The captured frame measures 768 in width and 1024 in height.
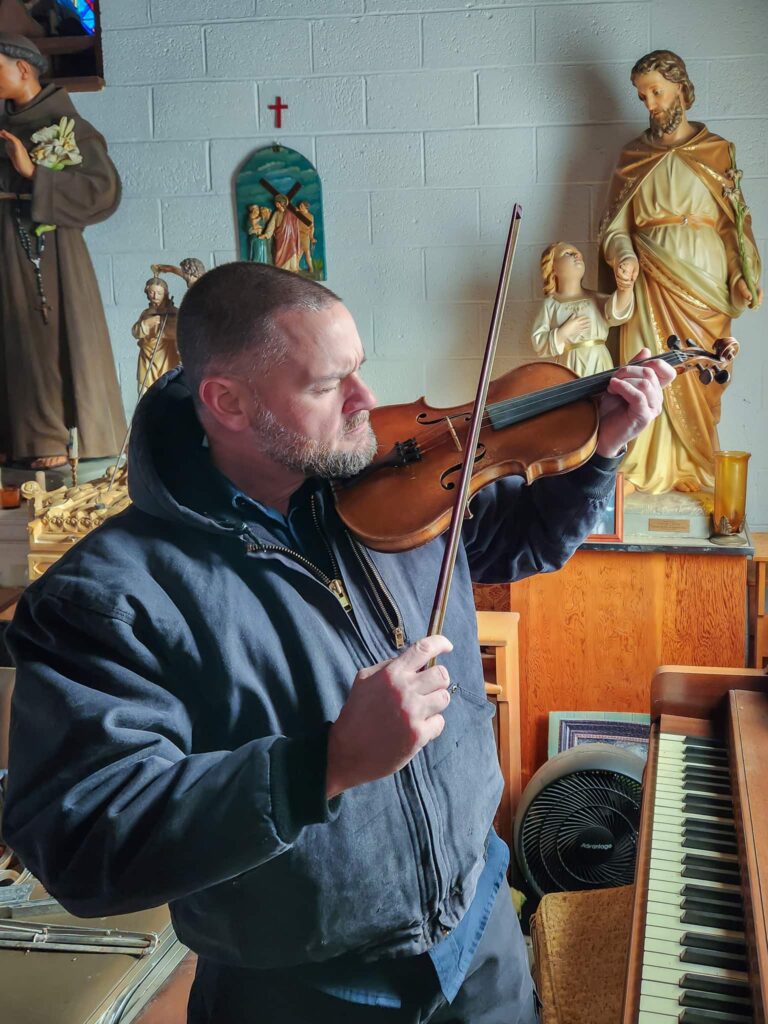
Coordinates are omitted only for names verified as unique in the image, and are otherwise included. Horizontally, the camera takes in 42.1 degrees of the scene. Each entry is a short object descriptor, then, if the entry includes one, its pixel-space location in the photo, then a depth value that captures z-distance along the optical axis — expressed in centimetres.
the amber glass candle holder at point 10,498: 326
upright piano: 105
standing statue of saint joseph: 265
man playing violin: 86
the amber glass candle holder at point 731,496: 262
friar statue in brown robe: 307
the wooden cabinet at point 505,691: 246
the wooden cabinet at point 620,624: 260
